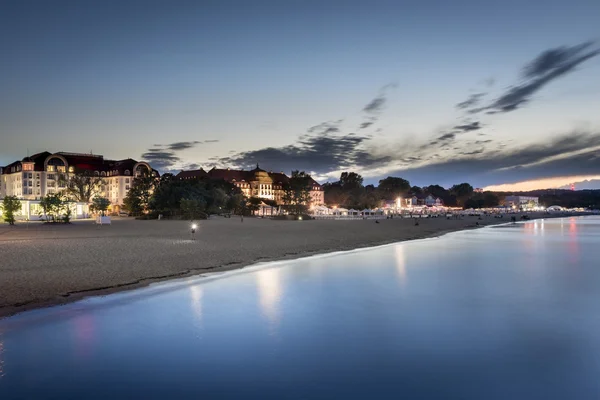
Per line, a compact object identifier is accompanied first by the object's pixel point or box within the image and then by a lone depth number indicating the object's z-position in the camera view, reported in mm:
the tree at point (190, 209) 51469
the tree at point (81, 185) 69812
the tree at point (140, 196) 60719
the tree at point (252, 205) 78262
